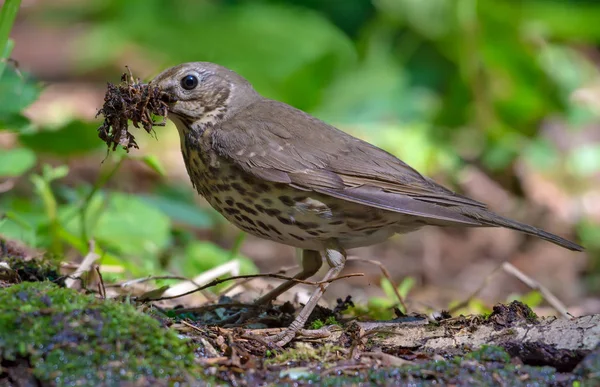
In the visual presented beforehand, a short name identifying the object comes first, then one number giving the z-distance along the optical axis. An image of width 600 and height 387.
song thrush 6.91
